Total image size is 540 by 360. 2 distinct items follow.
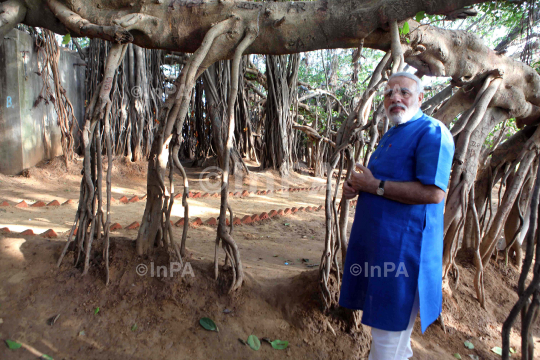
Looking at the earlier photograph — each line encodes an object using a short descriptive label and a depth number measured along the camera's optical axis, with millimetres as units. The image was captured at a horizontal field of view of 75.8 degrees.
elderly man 1437
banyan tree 2117
